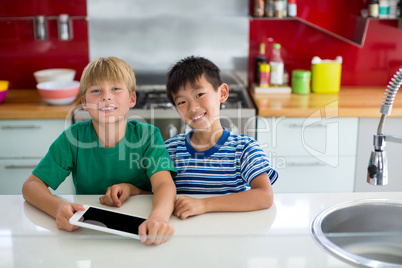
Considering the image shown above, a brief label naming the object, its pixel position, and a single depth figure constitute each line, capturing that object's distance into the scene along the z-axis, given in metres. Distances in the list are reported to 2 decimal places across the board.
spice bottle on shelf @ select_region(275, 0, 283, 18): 2.64
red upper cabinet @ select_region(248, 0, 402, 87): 2.78
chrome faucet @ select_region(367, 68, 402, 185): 1.02
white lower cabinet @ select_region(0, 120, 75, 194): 2.35
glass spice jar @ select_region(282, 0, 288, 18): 2.68
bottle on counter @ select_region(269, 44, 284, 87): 2.69
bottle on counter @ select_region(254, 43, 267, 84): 2.77
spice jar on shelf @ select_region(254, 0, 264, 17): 2.64
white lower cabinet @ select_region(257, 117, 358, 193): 2.33
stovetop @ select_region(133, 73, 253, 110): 2.46
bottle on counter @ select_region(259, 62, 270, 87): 2.69
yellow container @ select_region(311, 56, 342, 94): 2.68
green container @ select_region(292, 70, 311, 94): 2.63
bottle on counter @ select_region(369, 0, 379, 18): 2.64
